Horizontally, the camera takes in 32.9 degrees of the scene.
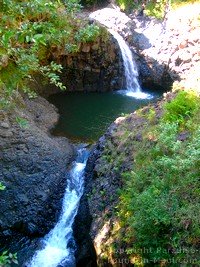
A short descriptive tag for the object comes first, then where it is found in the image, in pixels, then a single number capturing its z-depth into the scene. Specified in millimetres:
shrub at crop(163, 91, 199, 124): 8521
